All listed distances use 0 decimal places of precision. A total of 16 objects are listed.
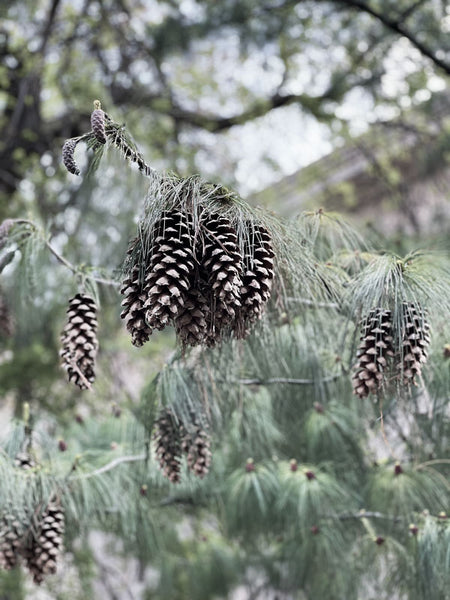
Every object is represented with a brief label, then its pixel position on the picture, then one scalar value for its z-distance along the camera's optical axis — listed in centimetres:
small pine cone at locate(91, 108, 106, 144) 101
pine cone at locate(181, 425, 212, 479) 147
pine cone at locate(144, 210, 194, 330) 96
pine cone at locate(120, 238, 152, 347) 101
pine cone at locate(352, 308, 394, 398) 113
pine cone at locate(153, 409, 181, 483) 145
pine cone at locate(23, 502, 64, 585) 143
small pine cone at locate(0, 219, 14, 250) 130
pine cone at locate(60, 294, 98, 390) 123
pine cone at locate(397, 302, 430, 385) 112
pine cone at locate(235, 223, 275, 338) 104
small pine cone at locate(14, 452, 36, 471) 156
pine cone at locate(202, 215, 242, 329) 97
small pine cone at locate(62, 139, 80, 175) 97
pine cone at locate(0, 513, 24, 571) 141
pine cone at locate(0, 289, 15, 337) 247
